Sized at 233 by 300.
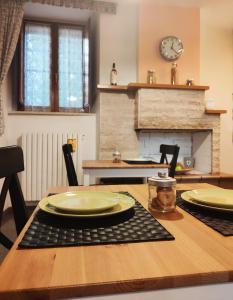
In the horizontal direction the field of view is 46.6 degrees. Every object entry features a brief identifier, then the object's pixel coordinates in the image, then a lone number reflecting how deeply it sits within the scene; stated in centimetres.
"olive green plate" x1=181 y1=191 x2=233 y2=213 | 73
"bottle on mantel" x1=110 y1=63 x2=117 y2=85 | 336
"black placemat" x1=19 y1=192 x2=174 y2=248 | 56
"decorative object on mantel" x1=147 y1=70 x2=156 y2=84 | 337
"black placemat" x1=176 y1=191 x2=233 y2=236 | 64
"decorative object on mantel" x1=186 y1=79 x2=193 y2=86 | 344
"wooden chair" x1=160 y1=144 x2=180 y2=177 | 232
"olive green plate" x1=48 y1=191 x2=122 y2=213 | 69
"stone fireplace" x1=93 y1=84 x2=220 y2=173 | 331
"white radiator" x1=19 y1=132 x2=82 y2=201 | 333
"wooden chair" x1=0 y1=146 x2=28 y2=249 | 97
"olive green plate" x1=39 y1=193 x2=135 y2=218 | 67
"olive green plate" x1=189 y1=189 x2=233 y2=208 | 76
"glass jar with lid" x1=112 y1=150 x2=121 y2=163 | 280
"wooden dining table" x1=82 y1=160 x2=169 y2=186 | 231
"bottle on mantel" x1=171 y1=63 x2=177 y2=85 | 345
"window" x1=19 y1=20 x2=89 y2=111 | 353
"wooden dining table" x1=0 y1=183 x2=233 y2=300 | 40
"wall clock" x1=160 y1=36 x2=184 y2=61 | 349
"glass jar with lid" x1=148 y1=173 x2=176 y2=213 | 77
